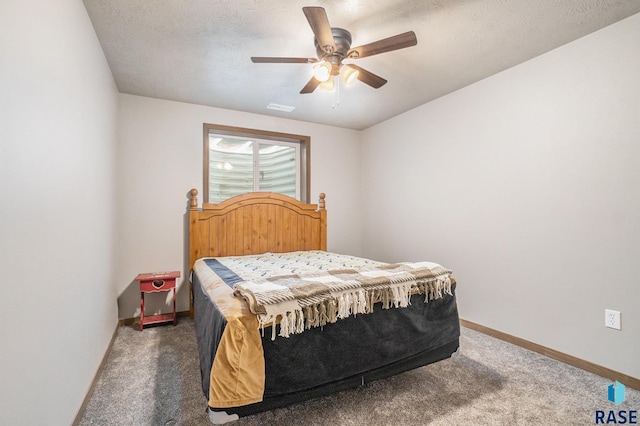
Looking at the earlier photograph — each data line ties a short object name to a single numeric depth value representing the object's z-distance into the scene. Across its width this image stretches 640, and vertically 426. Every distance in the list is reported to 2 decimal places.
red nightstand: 2.91
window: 3.76
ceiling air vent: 3.51
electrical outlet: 2.02
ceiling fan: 1.72
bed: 1.34
